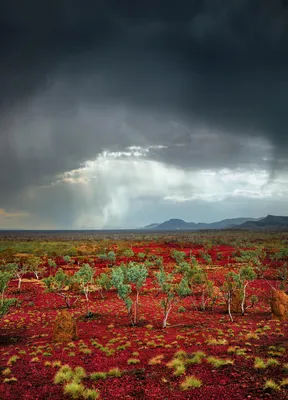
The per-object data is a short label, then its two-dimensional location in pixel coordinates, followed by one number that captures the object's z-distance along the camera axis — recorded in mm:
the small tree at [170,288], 29695
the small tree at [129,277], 29656
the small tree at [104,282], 50762
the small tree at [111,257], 94750
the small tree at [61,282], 42825
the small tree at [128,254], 103075
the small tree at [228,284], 31011
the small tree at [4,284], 28339
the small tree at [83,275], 39862
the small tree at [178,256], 88406
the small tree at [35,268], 72062
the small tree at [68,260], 90869
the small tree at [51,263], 78669
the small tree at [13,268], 62500
